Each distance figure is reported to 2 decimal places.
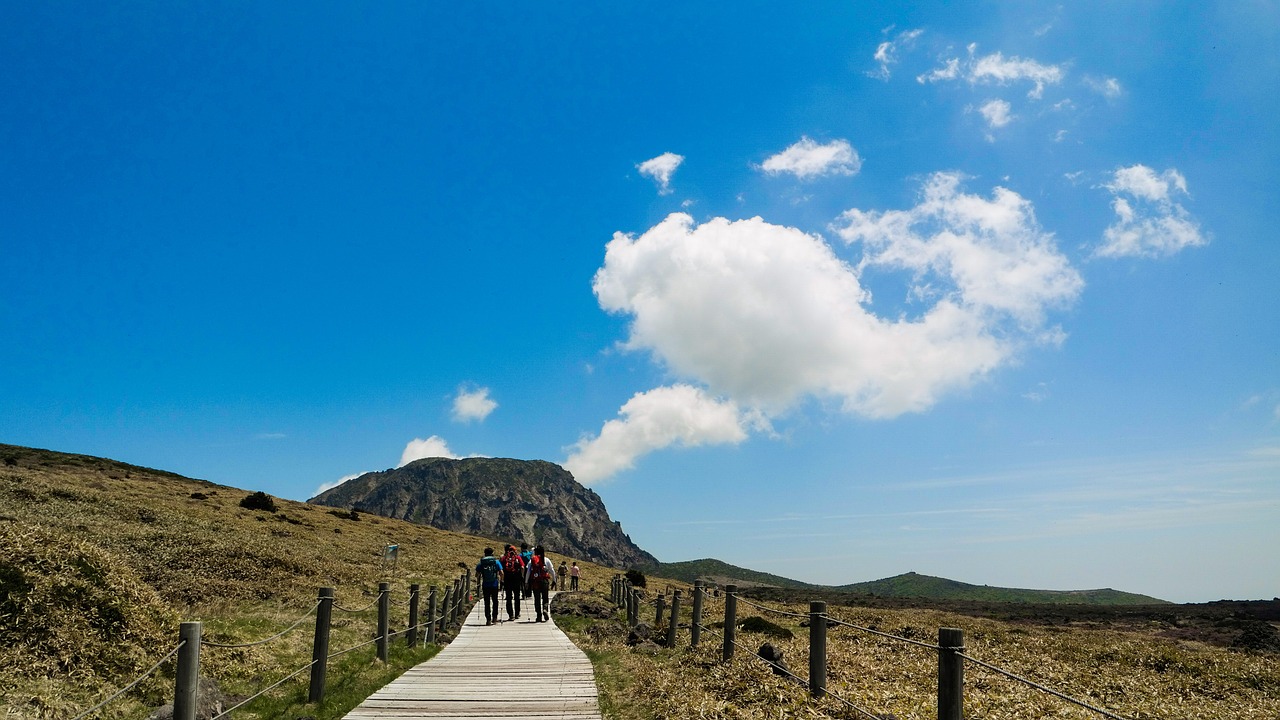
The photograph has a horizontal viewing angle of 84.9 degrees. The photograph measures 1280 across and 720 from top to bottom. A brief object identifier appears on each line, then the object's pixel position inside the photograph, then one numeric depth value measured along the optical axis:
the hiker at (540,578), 22.70
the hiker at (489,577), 20.81
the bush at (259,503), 55.50
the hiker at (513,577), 22.84
